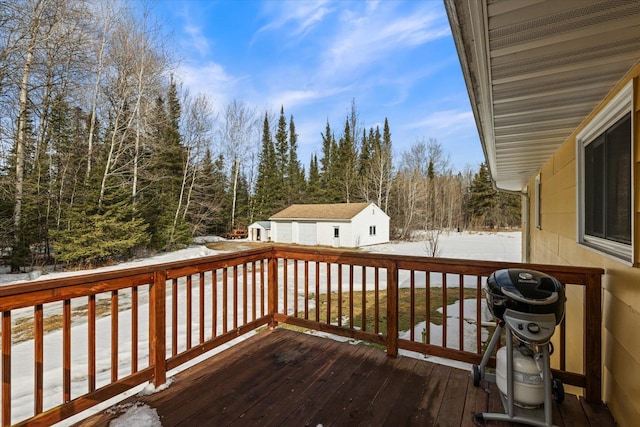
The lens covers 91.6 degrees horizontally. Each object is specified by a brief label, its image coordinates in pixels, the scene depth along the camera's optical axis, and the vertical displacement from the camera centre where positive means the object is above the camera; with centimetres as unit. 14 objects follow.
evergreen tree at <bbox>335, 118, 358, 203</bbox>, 2678 +385
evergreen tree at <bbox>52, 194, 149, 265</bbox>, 1127 -87
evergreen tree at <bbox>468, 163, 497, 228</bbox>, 2842 +84
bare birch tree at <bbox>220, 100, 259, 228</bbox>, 2300 +584
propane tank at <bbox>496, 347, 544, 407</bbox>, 179 -100
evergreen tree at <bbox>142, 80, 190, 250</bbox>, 1490 +168
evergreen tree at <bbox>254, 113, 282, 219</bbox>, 2709 +246
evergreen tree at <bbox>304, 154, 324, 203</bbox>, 2826 +211
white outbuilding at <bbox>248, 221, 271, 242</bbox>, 2225 -148
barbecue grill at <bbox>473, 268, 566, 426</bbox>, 167 -69
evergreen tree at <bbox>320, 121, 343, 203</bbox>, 2751 +378
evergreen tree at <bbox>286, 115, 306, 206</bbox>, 2822 +340
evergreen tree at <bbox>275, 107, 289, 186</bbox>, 2861 +571
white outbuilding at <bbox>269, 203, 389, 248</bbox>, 1867 -95
